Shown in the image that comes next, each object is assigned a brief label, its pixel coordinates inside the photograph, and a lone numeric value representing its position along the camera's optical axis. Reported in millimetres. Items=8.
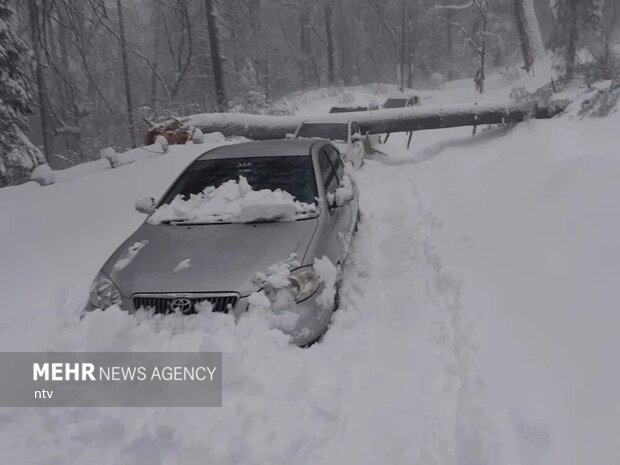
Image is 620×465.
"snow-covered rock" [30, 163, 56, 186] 9031
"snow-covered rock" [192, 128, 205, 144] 12242
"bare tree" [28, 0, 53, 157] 7057
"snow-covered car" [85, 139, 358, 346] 3836
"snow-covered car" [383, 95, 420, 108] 22250
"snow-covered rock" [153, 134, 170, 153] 10820
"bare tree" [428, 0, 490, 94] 35888
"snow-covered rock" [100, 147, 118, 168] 9906
